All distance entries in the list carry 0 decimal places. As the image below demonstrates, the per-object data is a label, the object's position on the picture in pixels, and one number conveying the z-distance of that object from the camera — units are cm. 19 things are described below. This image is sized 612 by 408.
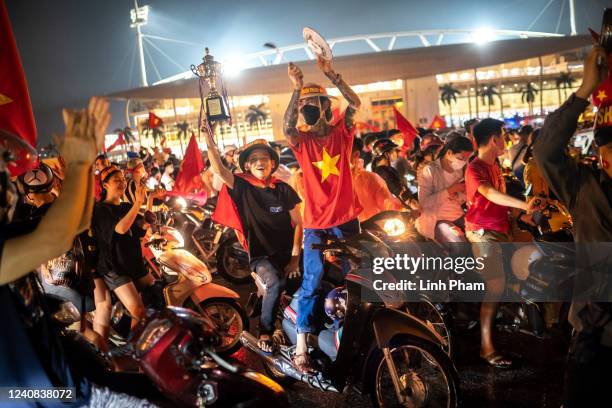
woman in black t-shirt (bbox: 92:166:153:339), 461
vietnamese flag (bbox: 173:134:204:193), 830
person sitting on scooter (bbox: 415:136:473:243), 511
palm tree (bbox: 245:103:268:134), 7244
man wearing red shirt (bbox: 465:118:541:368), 443
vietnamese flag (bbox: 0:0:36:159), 396
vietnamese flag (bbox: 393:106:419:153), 1158
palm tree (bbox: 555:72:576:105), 7094
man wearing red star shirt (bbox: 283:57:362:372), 434
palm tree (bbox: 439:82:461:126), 7262
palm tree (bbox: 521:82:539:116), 7475
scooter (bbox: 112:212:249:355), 506
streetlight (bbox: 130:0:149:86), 6719
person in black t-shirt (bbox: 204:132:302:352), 472
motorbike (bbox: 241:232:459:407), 326
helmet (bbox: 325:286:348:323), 368
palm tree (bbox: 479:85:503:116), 7456
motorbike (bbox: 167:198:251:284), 864
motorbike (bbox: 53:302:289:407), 217
